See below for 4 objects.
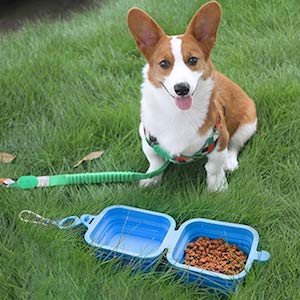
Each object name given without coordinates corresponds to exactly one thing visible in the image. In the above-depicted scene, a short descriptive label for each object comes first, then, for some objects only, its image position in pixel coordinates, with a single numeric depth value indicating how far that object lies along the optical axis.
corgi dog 1.94
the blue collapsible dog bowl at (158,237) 1.81
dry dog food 1.86
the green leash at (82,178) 2.27
